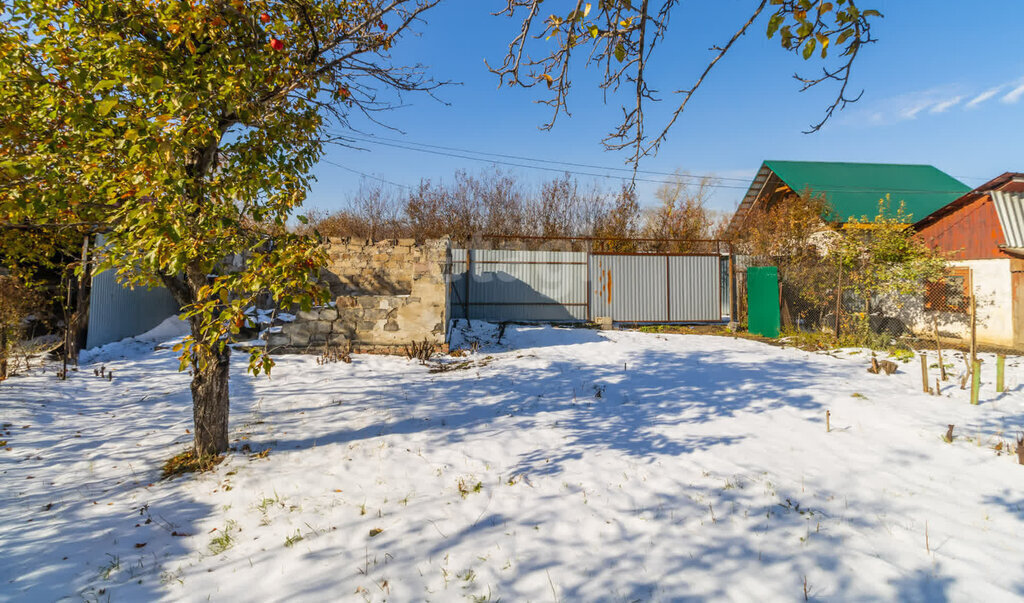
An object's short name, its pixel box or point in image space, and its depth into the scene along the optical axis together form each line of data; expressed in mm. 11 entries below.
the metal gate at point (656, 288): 12906
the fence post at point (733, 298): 13052
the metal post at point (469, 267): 12172
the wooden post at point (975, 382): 5780
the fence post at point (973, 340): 6049
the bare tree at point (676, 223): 17188
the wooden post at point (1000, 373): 6281
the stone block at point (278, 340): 8234
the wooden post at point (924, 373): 6250
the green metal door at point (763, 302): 11773
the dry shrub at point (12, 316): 6361
